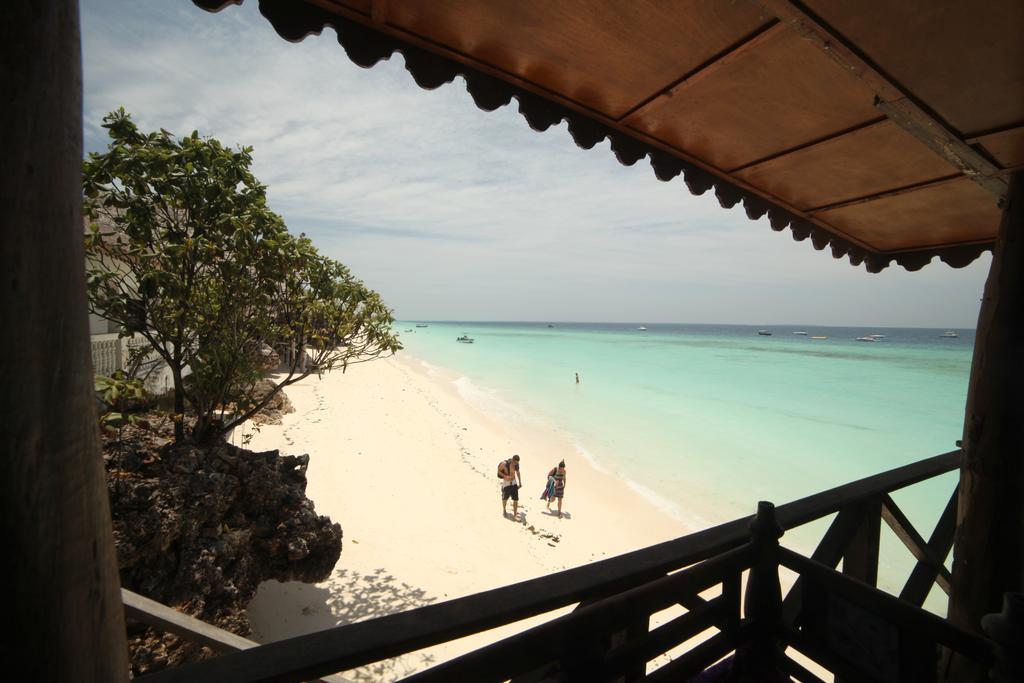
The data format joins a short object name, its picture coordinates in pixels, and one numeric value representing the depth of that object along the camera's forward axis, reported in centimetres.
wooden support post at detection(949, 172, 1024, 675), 179
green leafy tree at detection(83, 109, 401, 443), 491
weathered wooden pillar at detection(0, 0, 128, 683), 57
